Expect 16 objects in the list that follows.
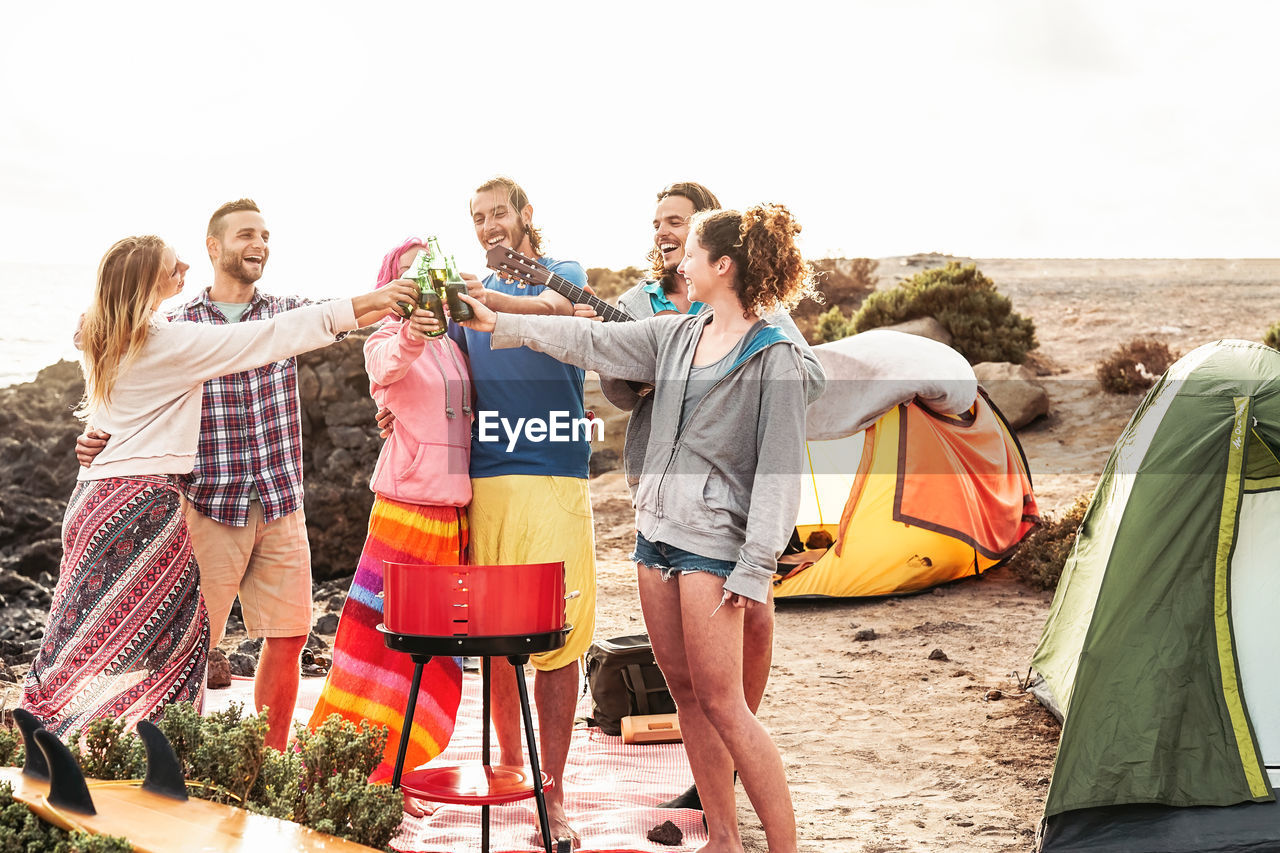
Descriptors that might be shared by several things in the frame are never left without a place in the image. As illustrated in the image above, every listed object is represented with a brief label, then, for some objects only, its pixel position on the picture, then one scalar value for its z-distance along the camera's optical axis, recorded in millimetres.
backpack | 5133
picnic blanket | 3678
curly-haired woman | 2971
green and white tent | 3479
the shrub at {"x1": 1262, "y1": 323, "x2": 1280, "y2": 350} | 13662
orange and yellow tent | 7973
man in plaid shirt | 3752
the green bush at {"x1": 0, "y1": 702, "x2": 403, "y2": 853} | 2568
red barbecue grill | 2760
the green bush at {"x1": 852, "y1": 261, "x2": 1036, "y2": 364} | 14852
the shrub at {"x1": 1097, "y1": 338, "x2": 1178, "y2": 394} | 13812
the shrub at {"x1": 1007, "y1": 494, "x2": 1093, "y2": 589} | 8062
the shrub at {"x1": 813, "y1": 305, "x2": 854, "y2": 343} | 16266
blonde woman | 3125
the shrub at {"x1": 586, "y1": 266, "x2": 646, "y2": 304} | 22328
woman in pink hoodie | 3582
